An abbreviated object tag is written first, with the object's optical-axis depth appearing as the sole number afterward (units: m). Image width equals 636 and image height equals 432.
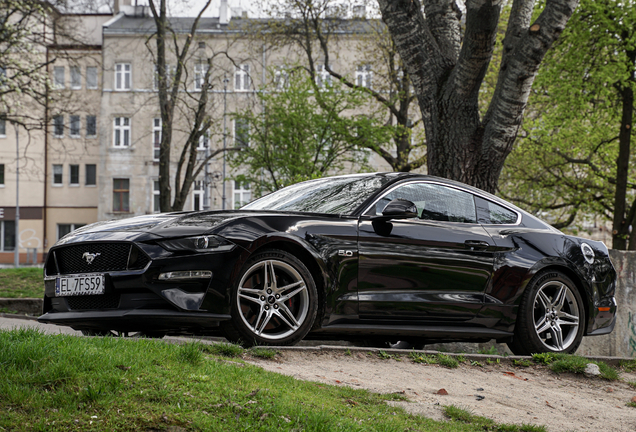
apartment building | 48.53
